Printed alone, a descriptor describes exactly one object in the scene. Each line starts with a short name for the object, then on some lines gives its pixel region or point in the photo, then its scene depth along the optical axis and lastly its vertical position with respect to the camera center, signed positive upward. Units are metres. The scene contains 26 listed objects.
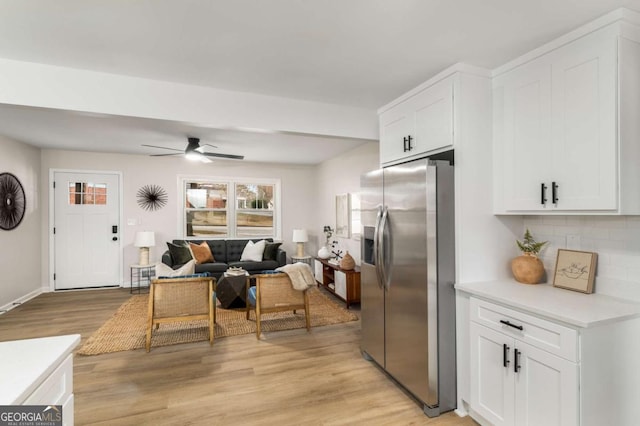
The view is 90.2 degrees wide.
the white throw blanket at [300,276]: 3.58 -0.70
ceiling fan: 4.36 +0.85
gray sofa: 5.40 -0.84
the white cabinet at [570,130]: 1.68 +0.50
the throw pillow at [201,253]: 5.58 -0.68
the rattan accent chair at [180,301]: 3.20 -0.88
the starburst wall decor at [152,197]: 5.96 +0.33
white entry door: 5.54 -0.27
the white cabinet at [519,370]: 1.60 -0.88
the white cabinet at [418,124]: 2.32 +0.74
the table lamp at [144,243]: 5.50 -0.49
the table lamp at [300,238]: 6.21 -0.47
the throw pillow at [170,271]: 3.44 -0.63
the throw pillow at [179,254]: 5.51 -0.69
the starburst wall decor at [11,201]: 4.34 +0.19
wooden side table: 4.53 -1.04
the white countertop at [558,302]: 1.59 -0.50
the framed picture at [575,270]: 2.00 -0.37
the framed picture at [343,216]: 5.26 -0.03
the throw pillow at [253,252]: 5.86 -0.70
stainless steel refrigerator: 2.19 -0.47
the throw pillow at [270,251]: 5.95 -0.69
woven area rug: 3.37 -1.35
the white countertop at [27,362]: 0.93 -0.51
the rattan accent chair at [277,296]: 3.52 -0.93
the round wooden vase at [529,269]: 2.22 -0.39
